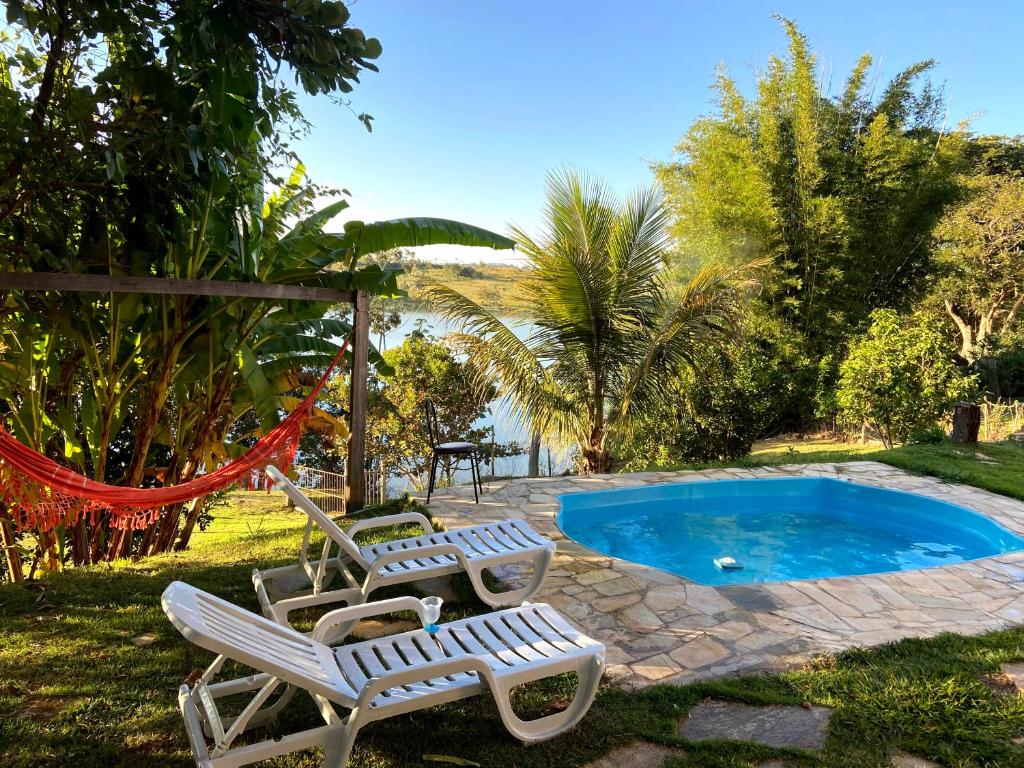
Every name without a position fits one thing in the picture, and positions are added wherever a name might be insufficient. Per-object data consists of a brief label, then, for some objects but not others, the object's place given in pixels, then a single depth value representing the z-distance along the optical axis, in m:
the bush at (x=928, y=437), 9.05
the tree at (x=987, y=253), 15.39
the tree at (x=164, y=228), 2.47
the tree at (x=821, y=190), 10.45
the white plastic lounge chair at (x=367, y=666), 1.91
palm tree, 7.77
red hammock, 3.50
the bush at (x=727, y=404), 10.22
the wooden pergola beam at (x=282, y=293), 3.51
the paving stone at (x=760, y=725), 2.51
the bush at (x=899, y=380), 9.05
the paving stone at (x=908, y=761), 2.36
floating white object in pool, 5.74
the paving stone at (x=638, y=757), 2.36
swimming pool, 5.96
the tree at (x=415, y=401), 12.09
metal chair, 5.63
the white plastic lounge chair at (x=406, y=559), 3.17
